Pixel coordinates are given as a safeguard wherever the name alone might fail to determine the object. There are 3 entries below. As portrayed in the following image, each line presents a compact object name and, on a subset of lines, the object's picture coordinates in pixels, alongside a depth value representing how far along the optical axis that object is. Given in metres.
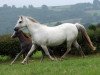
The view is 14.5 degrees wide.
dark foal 17.45
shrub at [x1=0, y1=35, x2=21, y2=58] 22.67
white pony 16.34
